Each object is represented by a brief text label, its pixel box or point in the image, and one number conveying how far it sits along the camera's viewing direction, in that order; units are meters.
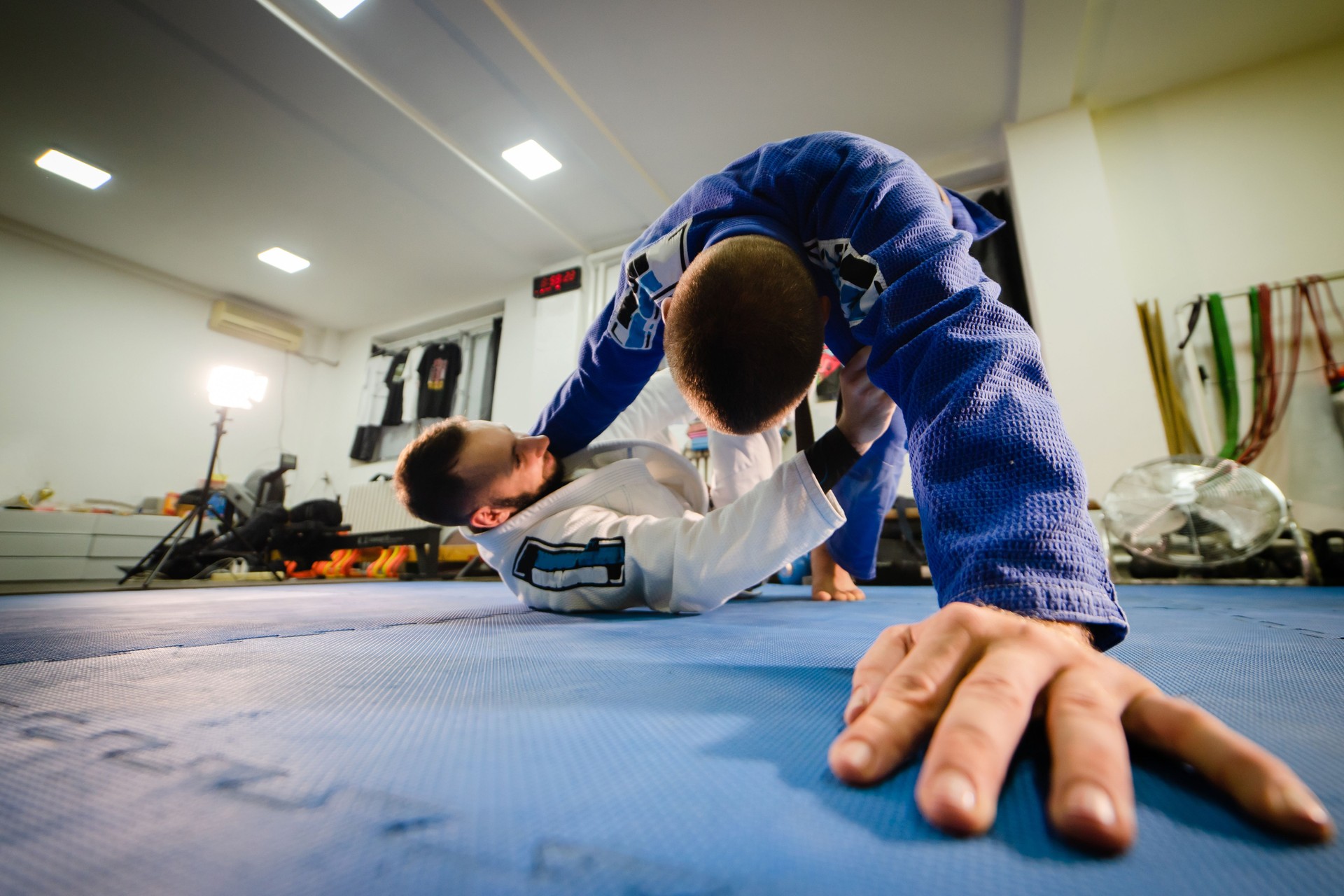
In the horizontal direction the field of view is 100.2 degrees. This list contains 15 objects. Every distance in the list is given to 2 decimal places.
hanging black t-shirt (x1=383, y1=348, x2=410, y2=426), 5.32
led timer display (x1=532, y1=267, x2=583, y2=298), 4.50
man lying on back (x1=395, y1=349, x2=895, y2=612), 0.92
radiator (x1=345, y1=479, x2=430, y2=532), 4.54
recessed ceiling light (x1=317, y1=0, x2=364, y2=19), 2.53
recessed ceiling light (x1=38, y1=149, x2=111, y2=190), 3.45
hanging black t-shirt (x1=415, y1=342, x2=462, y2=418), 5.05
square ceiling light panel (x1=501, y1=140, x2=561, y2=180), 3.44
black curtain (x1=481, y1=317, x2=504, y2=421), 4.94
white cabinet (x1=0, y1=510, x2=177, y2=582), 3.29
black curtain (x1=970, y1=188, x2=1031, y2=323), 3.00
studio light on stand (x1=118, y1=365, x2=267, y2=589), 3.45
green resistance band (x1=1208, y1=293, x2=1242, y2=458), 2.54
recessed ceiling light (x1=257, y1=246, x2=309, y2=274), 4.51
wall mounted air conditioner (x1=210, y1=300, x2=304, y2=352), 5.13
